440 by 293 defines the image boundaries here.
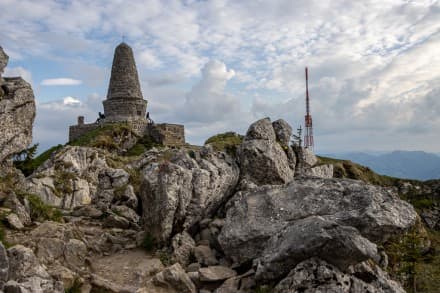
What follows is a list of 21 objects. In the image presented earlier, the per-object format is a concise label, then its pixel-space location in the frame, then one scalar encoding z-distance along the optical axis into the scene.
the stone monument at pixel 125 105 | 57.88
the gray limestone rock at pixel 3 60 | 13.53
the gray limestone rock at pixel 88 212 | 18.66
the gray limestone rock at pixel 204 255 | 13.03
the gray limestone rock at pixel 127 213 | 17.92
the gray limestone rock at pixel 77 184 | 20.58
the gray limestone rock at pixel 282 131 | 21.41
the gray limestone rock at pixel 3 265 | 9.08
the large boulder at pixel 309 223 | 9.60
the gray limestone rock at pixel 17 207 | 14.23
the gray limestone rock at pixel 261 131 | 19.67
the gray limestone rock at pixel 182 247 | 13.33
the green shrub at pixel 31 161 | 36.99
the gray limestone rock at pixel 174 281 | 11.02
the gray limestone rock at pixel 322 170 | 21.01
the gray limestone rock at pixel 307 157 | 21.28
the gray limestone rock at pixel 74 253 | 12.36
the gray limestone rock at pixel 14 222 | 13.33
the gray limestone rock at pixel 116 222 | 17.09
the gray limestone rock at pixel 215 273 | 11.45
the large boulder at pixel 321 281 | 9.20
